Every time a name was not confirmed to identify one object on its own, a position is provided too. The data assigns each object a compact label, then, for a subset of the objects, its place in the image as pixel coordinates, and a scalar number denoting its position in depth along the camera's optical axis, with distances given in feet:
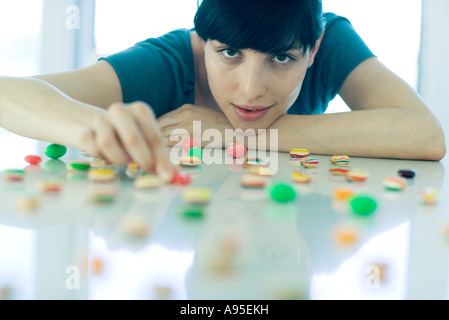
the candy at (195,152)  3.50
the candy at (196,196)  2.14
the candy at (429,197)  2.32
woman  3.04
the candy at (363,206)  2.03
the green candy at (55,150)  3.45
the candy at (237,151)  3.51
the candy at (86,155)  3.51
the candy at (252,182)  2.53
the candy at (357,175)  2.77
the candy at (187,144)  3.76
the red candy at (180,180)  2.52
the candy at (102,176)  2.55
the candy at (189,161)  3.04
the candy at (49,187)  2.32
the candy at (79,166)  2.85
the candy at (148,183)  2.37
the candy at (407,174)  2.93
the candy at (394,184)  2.55
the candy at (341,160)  3.38
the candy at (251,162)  3.18
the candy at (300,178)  2.68
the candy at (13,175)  2.60
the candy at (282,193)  2.22
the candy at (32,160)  3.22
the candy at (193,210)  1.97
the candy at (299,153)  3.63
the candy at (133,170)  2.71
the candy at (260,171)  2.84
